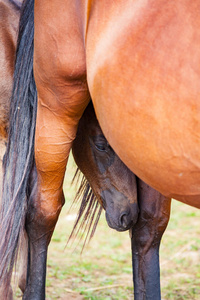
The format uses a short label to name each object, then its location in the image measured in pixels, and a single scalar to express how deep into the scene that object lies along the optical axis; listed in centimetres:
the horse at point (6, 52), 396
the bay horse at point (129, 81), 323
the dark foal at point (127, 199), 378
